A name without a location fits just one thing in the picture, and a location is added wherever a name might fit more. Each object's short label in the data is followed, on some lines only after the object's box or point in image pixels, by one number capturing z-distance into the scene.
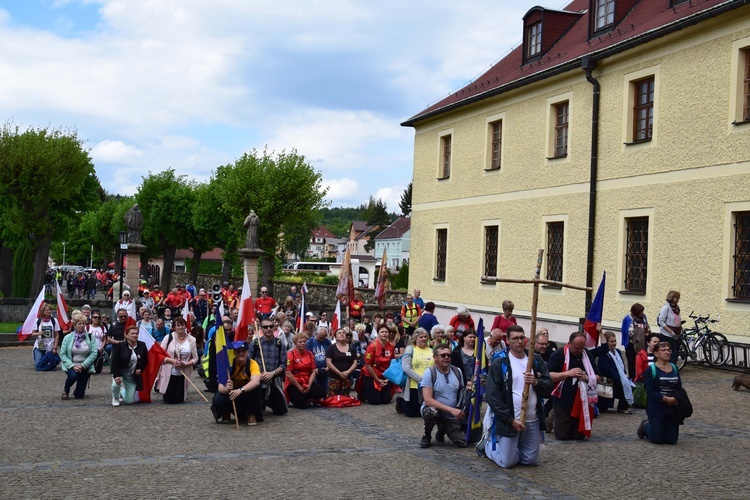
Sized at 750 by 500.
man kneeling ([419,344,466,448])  10.70
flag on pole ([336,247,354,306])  24.75
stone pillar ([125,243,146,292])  33.12
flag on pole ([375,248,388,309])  27.69
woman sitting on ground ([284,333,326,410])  14.17
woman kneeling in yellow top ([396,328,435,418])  13.29
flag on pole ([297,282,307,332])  17.64
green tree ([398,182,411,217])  122.75
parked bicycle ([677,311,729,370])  18.17
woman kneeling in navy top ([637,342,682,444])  10.91
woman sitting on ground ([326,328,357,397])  14.84
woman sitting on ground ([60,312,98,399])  14.82
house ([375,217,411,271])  123.38
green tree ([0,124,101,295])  40.75
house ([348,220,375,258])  156.75
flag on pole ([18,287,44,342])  19.58
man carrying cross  9.52
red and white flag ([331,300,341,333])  19.77
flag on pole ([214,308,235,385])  12.55
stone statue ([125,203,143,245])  33.69
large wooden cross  9.38
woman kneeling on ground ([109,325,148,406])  14.22
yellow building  19.31
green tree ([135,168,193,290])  70.69
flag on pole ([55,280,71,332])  19.77
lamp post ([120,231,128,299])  32.33
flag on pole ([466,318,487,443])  10.51
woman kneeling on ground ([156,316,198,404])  14.60
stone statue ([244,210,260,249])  35.00
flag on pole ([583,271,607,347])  11.93
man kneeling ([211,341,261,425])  12.36
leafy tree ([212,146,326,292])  50.62
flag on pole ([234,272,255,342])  14.67
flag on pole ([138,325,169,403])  14.60
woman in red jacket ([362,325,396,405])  14.88
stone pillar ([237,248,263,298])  33.91
